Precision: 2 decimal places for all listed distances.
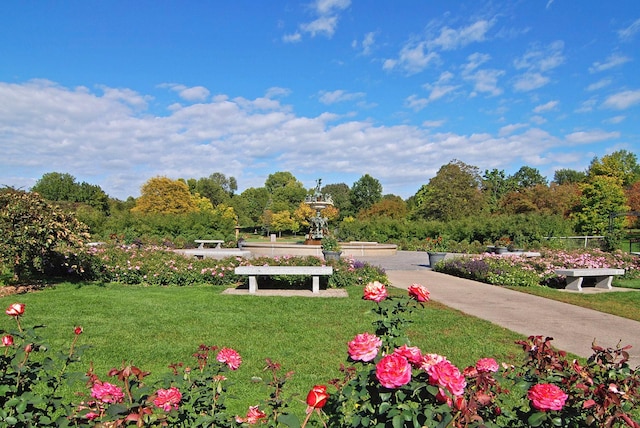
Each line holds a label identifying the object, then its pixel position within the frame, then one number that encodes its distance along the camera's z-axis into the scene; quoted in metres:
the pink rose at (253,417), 1.75
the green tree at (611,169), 33.50
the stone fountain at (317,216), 21.28
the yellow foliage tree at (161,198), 38.81
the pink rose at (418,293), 2.05
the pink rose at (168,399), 1.73
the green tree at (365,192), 55.75
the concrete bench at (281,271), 8.36
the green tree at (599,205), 28.88
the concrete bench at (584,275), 9.21
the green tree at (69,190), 49.02
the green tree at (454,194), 30.59
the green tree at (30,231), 7.88
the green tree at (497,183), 56.84
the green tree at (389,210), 40.94
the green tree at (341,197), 56.44
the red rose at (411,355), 1.62
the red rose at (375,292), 2.06
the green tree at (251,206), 61.59
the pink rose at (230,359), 2.13
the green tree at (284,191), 57.60
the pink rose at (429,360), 1.57
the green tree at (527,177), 59.88
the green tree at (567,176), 64.19
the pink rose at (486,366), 1.84
